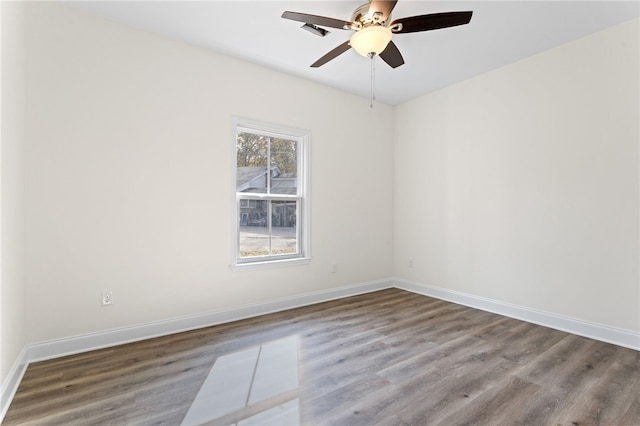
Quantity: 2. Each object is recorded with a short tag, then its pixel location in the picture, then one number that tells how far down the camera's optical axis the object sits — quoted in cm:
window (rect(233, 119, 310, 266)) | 362
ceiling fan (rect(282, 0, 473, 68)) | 210
